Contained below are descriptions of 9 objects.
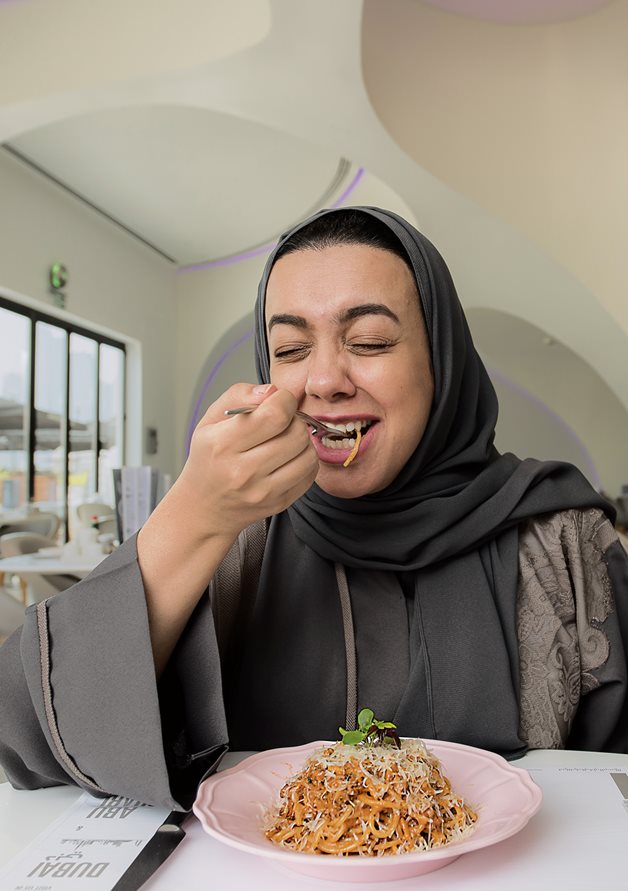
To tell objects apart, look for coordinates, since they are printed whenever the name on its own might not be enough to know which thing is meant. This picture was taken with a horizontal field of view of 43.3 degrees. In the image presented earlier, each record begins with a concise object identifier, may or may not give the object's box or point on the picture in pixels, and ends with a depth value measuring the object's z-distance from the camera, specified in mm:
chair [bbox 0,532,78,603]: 4266
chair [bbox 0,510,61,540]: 6723
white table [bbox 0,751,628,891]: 631
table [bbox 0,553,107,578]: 4133
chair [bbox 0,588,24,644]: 3379
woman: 920
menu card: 651
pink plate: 603
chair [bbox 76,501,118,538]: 6602
